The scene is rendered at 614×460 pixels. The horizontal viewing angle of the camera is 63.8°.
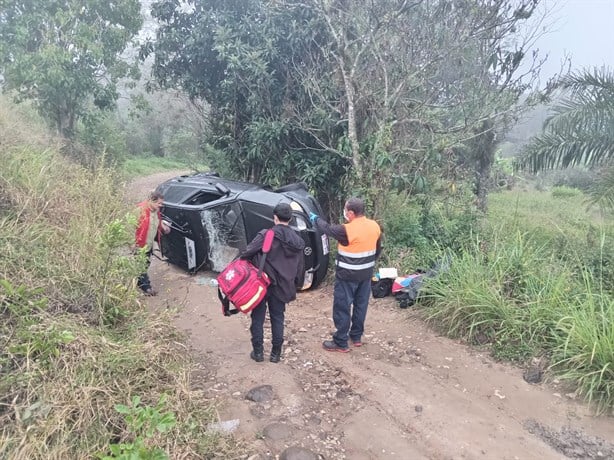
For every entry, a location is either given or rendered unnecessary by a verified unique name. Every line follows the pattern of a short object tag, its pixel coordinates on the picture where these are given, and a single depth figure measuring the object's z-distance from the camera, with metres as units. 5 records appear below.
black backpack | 6.55
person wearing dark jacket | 4.43
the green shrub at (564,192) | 20.62
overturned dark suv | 6.65
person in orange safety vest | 4.81
